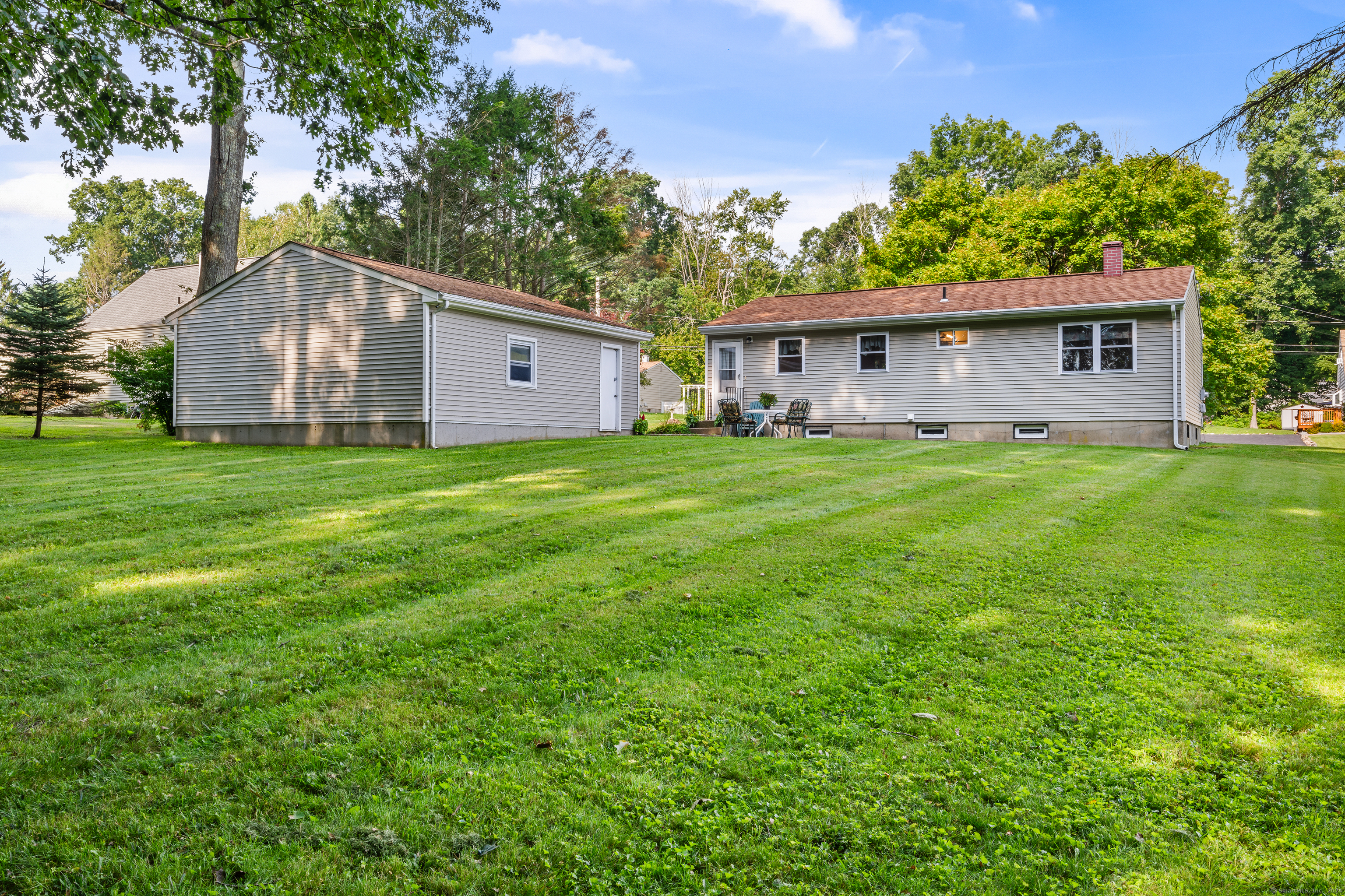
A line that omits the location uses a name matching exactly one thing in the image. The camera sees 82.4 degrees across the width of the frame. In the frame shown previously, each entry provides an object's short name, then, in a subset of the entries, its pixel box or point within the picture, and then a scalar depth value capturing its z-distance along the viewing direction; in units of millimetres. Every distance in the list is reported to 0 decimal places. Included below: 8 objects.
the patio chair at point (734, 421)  18953
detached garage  14117
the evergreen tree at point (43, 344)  16281
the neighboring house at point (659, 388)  44688
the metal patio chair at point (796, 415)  18516
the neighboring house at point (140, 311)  32594
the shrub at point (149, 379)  17031
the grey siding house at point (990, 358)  16547
